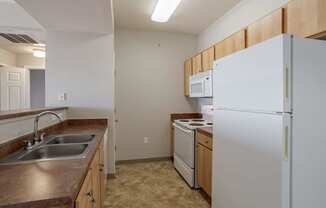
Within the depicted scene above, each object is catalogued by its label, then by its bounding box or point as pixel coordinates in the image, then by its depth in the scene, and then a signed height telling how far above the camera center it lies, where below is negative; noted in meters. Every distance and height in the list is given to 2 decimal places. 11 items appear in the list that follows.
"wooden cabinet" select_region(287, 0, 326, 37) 1.35 +0.65
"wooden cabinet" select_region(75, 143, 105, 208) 0.97 -0.56
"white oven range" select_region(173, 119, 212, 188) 2.73 -0.71
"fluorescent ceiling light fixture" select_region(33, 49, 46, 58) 4.31 +1.14
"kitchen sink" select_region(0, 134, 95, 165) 1.29 -0.39
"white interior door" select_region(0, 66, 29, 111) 4.26 +0.34
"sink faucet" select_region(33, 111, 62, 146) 1.64 -0.26
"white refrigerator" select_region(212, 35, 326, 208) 1.23 -0.14
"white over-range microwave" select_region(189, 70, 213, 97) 2.88 +0.30
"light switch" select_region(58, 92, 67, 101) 2.94 +0.09
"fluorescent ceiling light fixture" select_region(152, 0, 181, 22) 2.60 +1.37
